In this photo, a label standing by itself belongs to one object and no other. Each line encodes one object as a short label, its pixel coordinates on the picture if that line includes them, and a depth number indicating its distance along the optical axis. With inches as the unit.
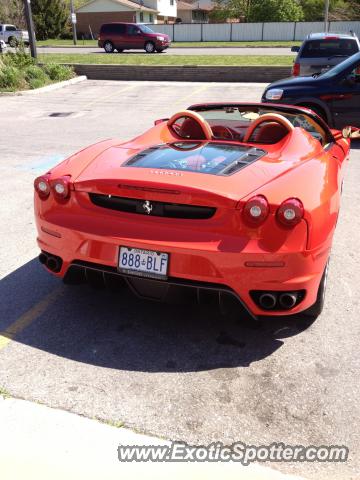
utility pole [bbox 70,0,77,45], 1408.7
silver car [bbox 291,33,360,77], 546.6
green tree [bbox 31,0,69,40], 1824.6
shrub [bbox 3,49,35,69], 728.3
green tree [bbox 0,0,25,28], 1848.1
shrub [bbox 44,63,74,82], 754.8
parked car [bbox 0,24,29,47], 1533.8
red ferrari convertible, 112.6
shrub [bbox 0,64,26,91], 668.1
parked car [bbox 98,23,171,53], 1194.6
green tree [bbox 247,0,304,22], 2042.3
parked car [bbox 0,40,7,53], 1232.9
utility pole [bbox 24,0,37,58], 734.5
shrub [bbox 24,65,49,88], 695.1
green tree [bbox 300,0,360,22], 2032.5
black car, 354.9
